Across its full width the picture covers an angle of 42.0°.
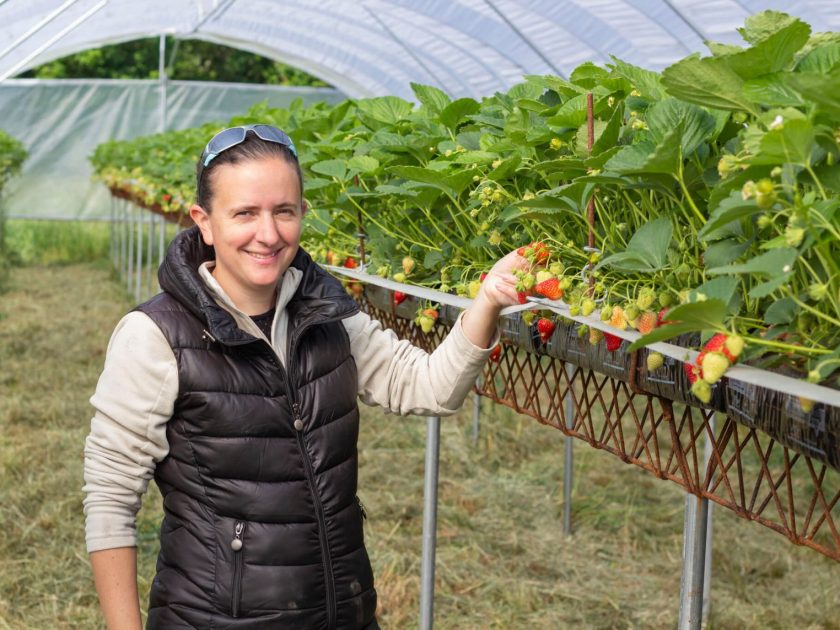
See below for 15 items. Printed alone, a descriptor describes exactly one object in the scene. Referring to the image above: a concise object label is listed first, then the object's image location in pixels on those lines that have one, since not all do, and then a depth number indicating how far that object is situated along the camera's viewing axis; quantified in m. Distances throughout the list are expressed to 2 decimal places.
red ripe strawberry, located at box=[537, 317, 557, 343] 2.10
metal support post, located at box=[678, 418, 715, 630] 1.94
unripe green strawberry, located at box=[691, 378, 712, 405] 1.30
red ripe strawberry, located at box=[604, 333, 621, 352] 1.82
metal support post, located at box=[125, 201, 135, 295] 11.83
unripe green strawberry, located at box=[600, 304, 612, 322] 1.71
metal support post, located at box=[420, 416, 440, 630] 3.03
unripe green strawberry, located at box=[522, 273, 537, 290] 1.83
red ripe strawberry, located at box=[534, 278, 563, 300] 1.83
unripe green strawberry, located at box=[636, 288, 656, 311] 1.60
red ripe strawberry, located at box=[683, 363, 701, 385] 1.50
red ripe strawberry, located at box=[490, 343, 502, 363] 2.43
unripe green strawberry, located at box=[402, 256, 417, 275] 2.79
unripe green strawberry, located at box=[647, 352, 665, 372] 1.65
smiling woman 1.90
